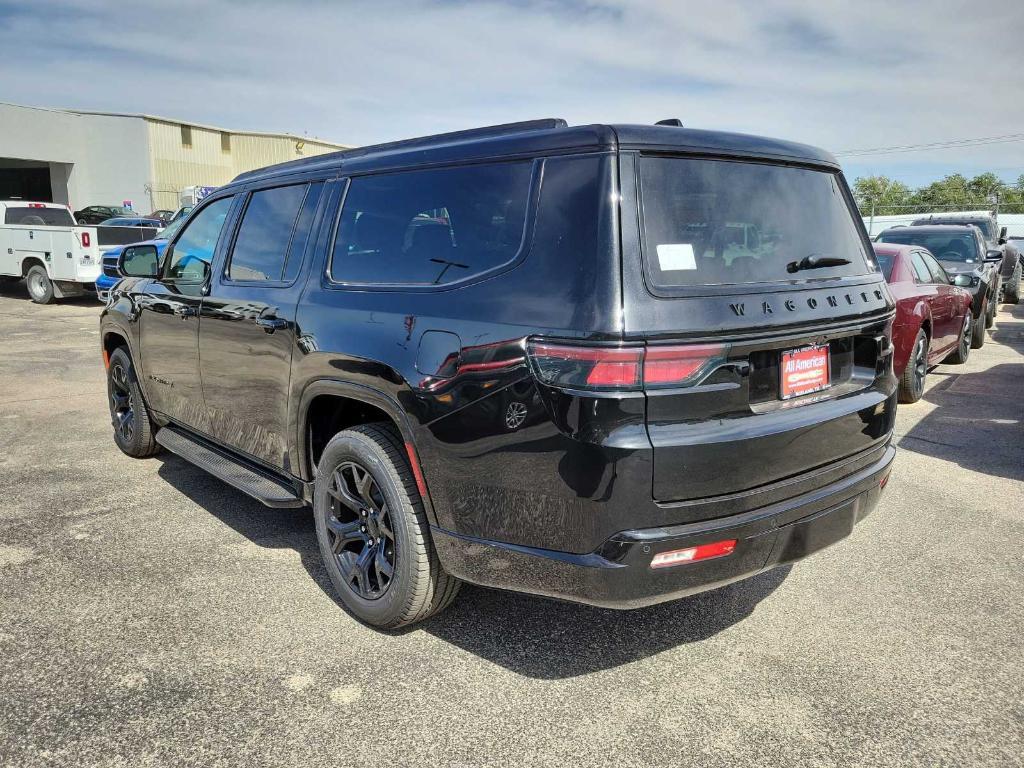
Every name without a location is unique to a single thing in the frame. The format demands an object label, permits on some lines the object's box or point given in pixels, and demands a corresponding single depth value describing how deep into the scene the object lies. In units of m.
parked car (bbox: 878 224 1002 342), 11.04
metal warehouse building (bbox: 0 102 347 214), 37.25
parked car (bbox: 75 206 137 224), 26.27
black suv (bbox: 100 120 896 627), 2.39
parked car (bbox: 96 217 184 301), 14.34
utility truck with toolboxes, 15.40
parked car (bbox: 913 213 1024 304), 17.44
